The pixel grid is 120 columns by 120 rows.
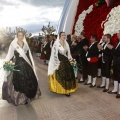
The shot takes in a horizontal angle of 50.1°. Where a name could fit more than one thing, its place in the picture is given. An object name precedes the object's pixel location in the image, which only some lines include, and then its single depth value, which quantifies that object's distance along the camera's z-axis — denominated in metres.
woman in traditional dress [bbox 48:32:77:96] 3.96
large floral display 6.51
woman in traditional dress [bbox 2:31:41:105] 3.48
